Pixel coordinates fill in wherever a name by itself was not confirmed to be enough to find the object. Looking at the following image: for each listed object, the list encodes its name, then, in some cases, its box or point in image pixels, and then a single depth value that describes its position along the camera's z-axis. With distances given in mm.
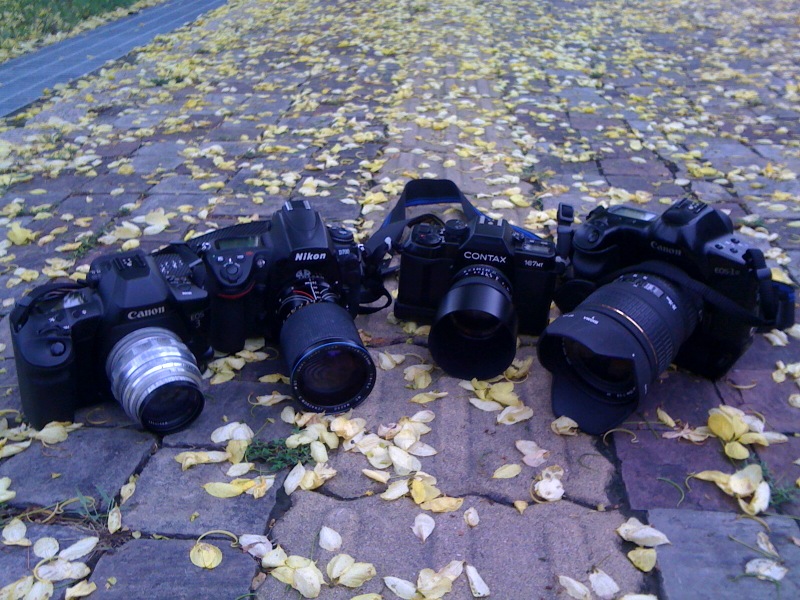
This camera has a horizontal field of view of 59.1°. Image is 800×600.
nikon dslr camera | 557
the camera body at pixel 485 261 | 628
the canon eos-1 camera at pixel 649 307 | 530
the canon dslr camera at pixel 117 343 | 505
